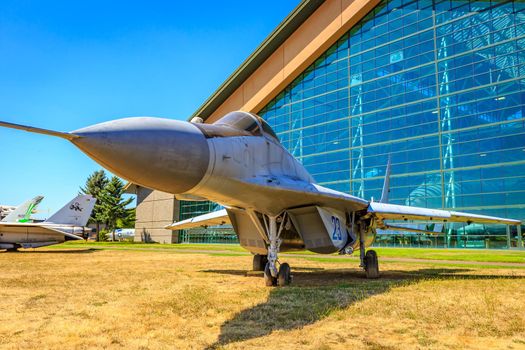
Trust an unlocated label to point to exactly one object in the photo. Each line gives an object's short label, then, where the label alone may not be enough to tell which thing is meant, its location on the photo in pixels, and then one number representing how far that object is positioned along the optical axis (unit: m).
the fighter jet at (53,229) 25.89
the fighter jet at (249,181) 4.54
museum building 27.12
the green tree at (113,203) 63.47
